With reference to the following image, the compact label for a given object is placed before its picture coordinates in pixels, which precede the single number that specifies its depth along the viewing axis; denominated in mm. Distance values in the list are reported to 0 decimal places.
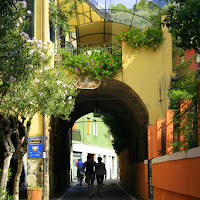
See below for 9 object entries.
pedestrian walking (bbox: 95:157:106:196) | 22938
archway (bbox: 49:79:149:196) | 22714
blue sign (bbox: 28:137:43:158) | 20500
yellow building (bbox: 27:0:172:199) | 20891
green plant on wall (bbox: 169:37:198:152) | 10812
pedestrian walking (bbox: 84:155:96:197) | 22859
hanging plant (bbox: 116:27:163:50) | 21438
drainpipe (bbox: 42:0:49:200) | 20281
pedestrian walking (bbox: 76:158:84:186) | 34156
